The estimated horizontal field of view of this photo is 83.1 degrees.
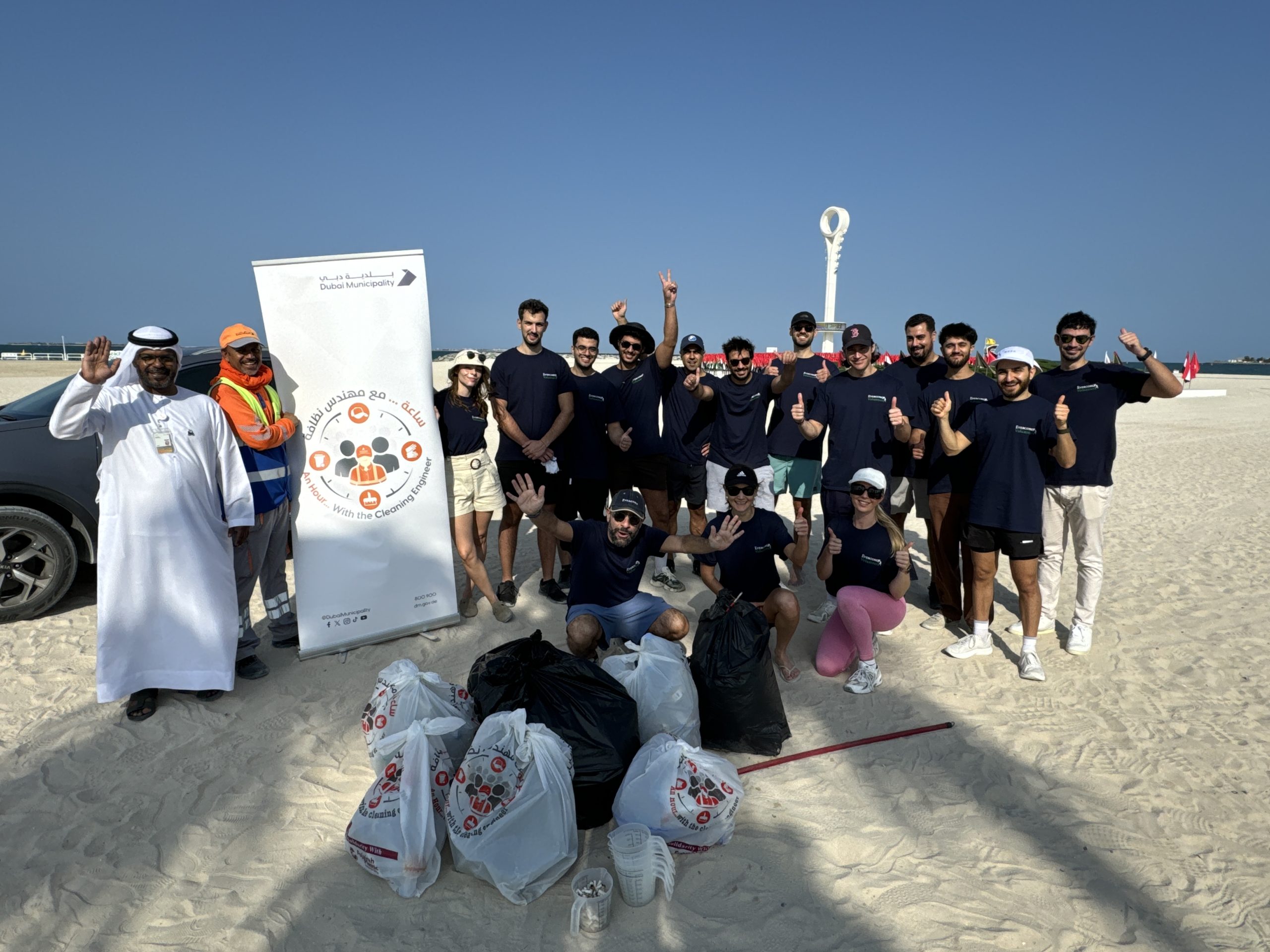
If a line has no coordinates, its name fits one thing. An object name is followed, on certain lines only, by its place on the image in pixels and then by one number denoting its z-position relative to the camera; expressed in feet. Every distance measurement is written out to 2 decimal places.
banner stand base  14.57
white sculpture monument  116.06
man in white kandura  11.59
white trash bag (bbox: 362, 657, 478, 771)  9.84
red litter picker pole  11.07
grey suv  14.70
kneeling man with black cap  13.08
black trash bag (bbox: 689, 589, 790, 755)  10.98
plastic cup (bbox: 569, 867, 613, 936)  7.97
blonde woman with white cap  13.69
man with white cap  13.87
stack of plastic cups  8.29
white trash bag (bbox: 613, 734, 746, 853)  8.86
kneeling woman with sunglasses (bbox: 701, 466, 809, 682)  13.65
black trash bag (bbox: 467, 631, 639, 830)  9.20
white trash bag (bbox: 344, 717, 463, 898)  8.41
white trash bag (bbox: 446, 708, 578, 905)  8.29
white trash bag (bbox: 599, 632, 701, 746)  10.51
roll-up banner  13.70
